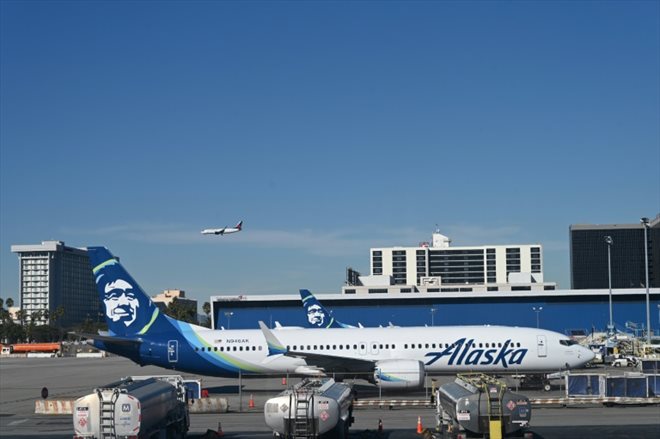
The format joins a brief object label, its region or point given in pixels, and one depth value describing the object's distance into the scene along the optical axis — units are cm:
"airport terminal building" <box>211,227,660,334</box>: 12262
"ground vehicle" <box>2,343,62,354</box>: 14250
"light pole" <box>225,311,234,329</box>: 12500
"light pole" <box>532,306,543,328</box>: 12271
